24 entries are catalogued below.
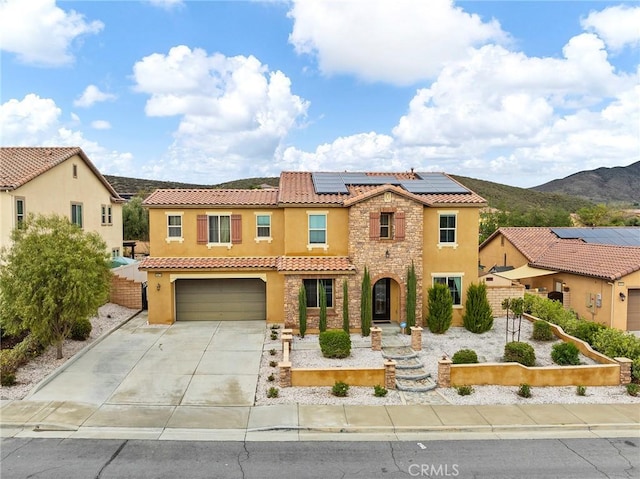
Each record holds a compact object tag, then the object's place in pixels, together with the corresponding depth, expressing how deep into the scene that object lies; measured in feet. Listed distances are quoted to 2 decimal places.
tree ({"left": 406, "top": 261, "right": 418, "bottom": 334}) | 64.34
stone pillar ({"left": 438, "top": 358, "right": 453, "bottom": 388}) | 45.88
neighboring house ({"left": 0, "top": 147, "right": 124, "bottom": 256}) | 71.46
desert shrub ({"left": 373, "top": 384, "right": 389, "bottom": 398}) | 43.47
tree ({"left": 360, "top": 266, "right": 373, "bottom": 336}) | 63.26
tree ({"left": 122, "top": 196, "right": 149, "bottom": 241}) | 151.64
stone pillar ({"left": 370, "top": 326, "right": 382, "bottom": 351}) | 56.39
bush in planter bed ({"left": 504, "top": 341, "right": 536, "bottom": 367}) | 49.85
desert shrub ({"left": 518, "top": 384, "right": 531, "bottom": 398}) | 43.88
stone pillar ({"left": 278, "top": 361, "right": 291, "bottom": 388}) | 45.11
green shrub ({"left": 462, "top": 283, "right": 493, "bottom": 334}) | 64.69
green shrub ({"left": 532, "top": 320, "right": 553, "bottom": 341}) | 59.88
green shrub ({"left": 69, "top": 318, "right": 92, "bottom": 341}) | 58.44
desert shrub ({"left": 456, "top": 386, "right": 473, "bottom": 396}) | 44.06
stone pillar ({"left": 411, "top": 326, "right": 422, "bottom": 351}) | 56.49
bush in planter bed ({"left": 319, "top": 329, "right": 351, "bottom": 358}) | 53.06
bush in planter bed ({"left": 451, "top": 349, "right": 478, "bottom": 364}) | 49.16
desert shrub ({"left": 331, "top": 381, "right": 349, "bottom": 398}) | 43.24
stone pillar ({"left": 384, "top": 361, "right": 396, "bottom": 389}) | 45.55
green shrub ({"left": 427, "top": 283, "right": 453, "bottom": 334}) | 64.18
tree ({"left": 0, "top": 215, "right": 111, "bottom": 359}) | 47.62
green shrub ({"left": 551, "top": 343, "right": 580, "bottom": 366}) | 50.37
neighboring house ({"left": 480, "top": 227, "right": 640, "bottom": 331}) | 68.85
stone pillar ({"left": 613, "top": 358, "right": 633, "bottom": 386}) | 47.34
